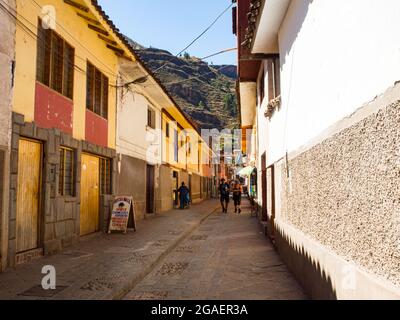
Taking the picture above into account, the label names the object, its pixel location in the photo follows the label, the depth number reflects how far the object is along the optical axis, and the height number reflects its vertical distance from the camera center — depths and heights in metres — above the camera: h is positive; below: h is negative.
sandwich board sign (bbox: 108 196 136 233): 11.37 -0.73
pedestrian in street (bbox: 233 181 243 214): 21.28 -0.22
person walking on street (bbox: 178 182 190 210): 22.59 -0.34
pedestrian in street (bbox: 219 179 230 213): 21.65 -0.05
